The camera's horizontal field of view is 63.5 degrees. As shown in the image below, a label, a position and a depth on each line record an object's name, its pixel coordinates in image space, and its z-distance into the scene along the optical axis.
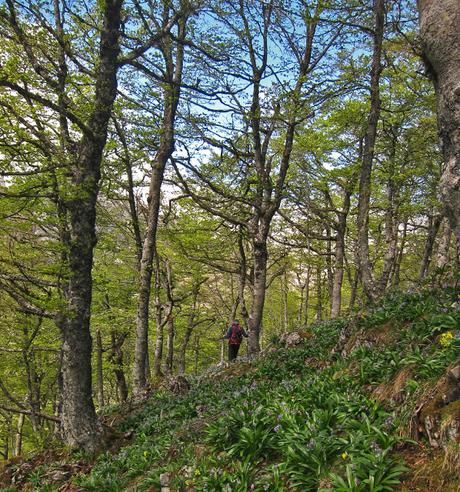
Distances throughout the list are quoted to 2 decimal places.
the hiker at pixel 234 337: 14.52
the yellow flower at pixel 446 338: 4.63
